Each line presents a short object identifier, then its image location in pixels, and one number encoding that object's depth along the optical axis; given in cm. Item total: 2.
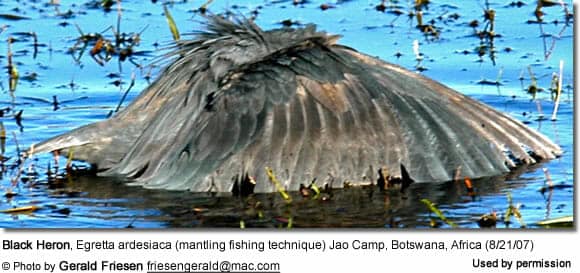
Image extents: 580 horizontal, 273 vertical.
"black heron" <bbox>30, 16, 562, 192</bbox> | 1669
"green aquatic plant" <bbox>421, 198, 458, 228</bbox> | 1481
